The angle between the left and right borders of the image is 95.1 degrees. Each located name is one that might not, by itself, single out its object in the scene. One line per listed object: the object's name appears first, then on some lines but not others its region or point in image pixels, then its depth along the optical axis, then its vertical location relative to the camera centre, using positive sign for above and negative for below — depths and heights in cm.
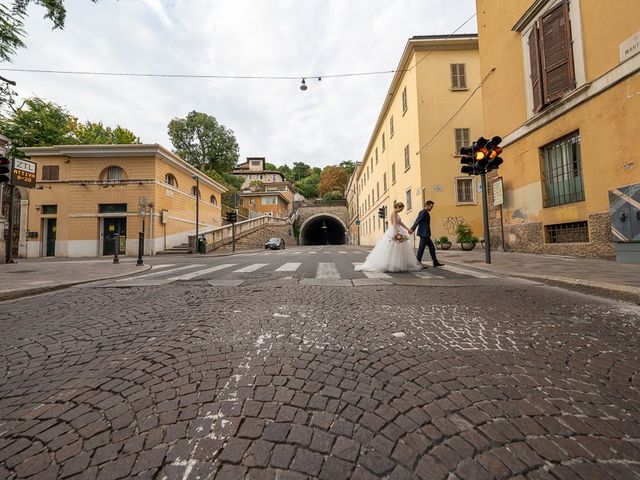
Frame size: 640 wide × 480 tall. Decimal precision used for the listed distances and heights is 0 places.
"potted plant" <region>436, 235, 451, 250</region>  1503 +34
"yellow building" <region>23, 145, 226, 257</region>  1981 +399
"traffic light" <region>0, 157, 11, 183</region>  862 +268
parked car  2792 +85
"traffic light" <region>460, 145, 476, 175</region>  805 +243
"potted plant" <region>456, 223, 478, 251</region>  1425 +50
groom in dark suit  775 +49
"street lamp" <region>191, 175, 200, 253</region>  2084 +560
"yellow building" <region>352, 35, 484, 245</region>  1577 +700
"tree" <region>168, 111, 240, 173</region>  4025 +1598
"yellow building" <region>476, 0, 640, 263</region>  686 +365
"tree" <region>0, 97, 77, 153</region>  2295 +1152
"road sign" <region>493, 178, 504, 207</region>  1126 +215
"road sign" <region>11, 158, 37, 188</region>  1000 +305
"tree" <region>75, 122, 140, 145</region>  3155 +1372
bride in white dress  713 -9
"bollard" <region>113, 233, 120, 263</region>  1138 +31
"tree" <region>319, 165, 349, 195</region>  6638 +1626
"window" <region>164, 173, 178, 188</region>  2192 +582
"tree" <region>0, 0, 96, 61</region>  506 +420
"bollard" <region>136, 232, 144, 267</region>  1057 +30
